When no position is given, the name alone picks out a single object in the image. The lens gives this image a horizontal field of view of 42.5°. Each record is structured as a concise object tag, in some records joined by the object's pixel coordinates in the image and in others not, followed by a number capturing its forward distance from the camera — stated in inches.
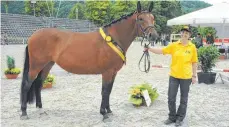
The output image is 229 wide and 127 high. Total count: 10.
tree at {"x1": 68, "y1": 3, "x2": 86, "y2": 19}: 3246.3
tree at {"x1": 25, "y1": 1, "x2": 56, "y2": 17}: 2610.7
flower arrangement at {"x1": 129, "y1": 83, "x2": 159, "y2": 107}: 240.8
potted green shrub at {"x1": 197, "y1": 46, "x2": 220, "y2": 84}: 366.9
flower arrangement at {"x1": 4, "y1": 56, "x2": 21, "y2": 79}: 381.1
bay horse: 202.1
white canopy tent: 511.5
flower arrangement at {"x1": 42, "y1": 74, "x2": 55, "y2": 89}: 315.6
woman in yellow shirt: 193.2
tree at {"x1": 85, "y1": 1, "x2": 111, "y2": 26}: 2640.3
